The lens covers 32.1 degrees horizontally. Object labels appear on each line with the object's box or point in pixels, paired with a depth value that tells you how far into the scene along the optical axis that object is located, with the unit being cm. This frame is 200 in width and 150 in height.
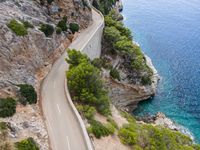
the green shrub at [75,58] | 5822
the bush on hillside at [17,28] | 5328
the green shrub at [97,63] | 6550
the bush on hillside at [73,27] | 7288
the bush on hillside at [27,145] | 3700
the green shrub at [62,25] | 6950
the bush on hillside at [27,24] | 5734
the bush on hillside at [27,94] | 4562
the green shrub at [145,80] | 7662
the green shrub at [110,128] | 4564
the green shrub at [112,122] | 4883
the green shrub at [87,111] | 4705
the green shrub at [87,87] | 5094
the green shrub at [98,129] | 4372
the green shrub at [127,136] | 4506
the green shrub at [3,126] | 3844
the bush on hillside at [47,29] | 6157
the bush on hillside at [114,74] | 7156
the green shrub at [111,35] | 7919
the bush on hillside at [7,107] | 4128
